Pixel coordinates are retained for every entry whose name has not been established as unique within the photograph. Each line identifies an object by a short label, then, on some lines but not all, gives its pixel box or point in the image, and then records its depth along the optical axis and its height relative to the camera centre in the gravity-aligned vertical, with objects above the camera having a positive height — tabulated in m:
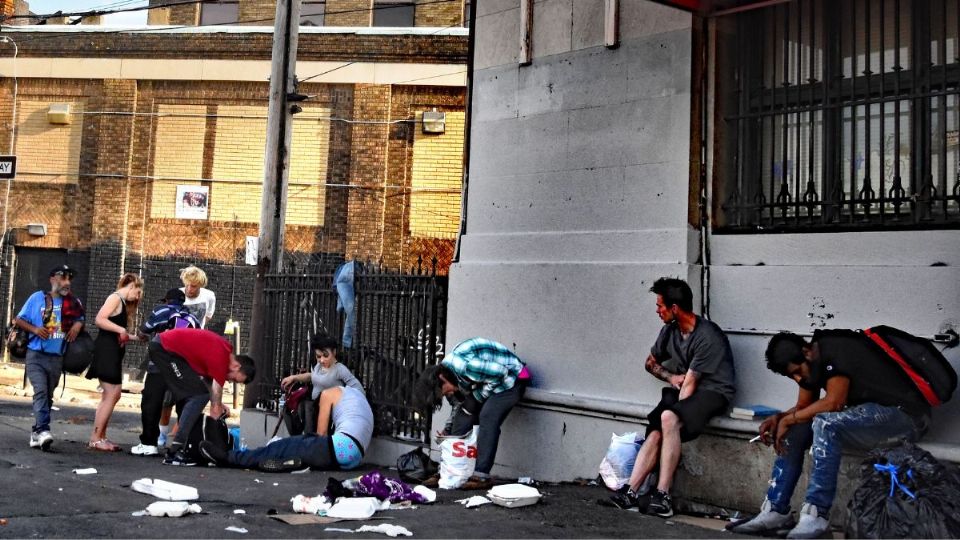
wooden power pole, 12.02 +1.94
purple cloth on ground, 7.21 -1.10
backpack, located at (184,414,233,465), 9.17 -0.98
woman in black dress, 9.95 -0.25
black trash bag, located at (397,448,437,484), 8.46 -1.09
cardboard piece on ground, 6.52 -1.21
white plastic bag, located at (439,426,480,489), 8.07 -0.98
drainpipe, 9.66 +2.00
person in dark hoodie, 10.02 -0.59
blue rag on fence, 10.41 +0.34
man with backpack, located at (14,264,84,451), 9.75 -0.17
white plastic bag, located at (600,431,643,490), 7.43 -0.85
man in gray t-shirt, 7.00 -0.30
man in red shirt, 9.09 -0.39
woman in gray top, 9.66 -0.41
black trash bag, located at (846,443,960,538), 5.39 -0.77
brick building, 20.17 +3.63
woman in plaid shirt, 8.33 -0.39
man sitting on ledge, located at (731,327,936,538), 5.99 -0.32
